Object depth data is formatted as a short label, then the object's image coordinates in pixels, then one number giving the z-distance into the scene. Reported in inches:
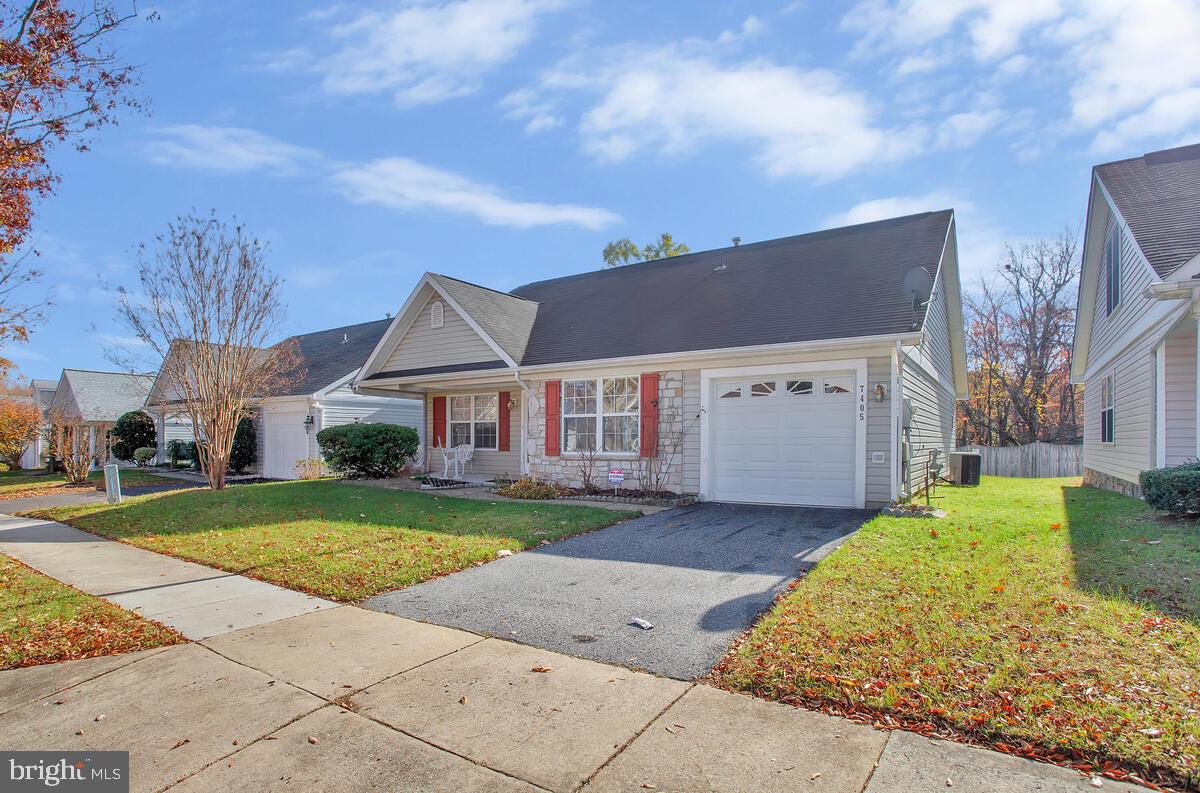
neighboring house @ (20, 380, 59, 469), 1066.7
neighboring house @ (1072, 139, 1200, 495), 345.1
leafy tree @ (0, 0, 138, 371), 233.5
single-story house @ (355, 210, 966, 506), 390.9
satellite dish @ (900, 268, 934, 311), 380.8
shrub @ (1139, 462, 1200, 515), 277.3
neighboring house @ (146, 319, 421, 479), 733.9
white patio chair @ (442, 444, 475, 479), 599.8
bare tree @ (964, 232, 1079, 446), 1072.2
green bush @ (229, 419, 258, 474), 791.1
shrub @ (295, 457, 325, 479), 689.6
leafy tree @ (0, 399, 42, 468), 852.0
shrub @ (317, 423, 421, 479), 584.4
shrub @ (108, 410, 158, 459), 993.5
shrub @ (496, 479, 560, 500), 464.6
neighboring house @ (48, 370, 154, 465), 1135.6
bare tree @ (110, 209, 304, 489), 509.7
